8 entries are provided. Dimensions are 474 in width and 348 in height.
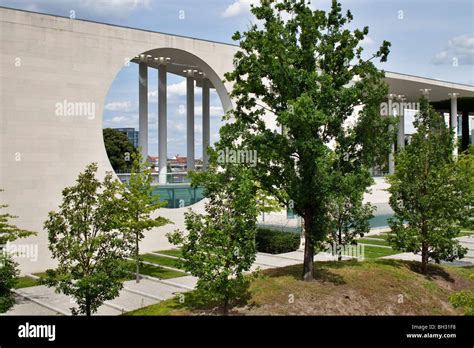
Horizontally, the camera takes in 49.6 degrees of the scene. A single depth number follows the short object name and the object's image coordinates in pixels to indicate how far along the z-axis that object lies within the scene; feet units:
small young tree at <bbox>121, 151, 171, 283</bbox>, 64.60
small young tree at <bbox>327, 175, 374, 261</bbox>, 68.90
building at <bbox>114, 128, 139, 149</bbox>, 412.05
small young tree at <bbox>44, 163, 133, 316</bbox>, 40.98
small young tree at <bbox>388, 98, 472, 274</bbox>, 65.62
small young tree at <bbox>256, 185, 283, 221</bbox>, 88.43
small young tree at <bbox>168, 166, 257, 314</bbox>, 45.01
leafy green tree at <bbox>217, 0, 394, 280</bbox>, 56.85
